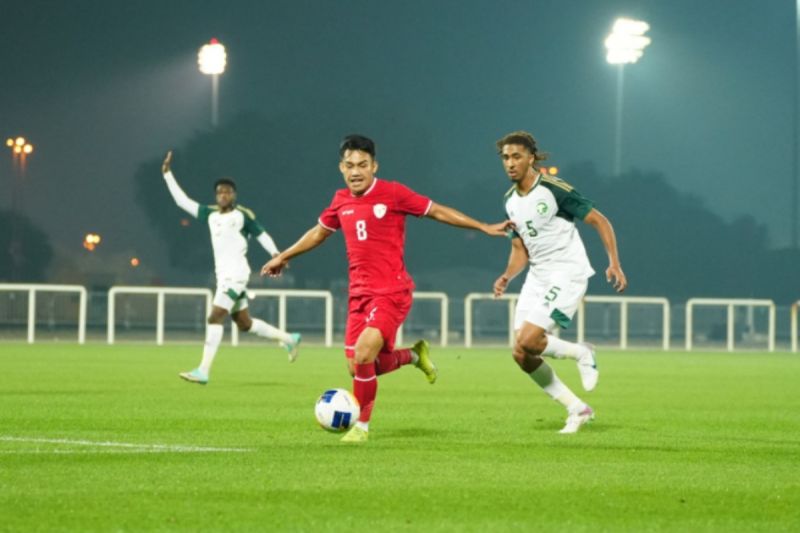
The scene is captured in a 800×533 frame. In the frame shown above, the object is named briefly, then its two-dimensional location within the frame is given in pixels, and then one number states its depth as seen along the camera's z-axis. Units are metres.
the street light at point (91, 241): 85.62
